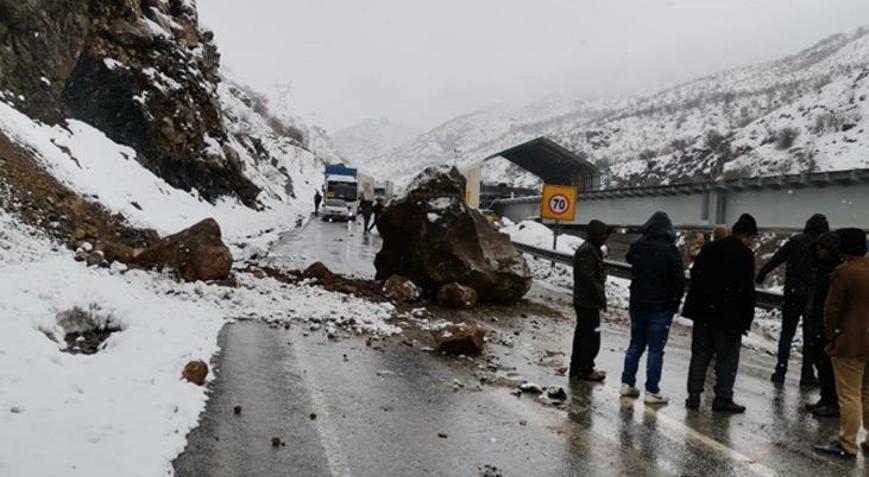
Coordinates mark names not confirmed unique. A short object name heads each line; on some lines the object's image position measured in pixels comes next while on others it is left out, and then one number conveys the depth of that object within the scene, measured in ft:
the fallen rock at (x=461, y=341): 28.14
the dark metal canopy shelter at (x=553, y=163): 171.12
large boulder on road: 44.47
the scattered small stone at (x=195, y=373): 20.66
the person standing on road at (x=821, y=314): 22.35
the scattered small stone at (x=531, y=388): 22.91
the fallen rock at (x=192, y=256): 38.24
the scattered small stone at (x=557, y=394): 22.23
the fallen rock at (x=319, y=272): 46.19
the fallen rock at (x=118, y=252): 37.92
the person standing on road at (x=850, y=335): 18.21
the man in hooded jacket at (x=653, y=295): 22.89
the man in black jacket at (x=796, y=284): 26.68
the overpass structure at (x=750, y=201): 78.54
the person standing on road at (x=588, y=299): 25.52
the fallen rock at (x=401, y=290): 41.68
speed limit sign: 75.87
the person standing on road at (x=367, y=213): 111.55
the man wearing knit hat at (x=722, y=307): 22.07
